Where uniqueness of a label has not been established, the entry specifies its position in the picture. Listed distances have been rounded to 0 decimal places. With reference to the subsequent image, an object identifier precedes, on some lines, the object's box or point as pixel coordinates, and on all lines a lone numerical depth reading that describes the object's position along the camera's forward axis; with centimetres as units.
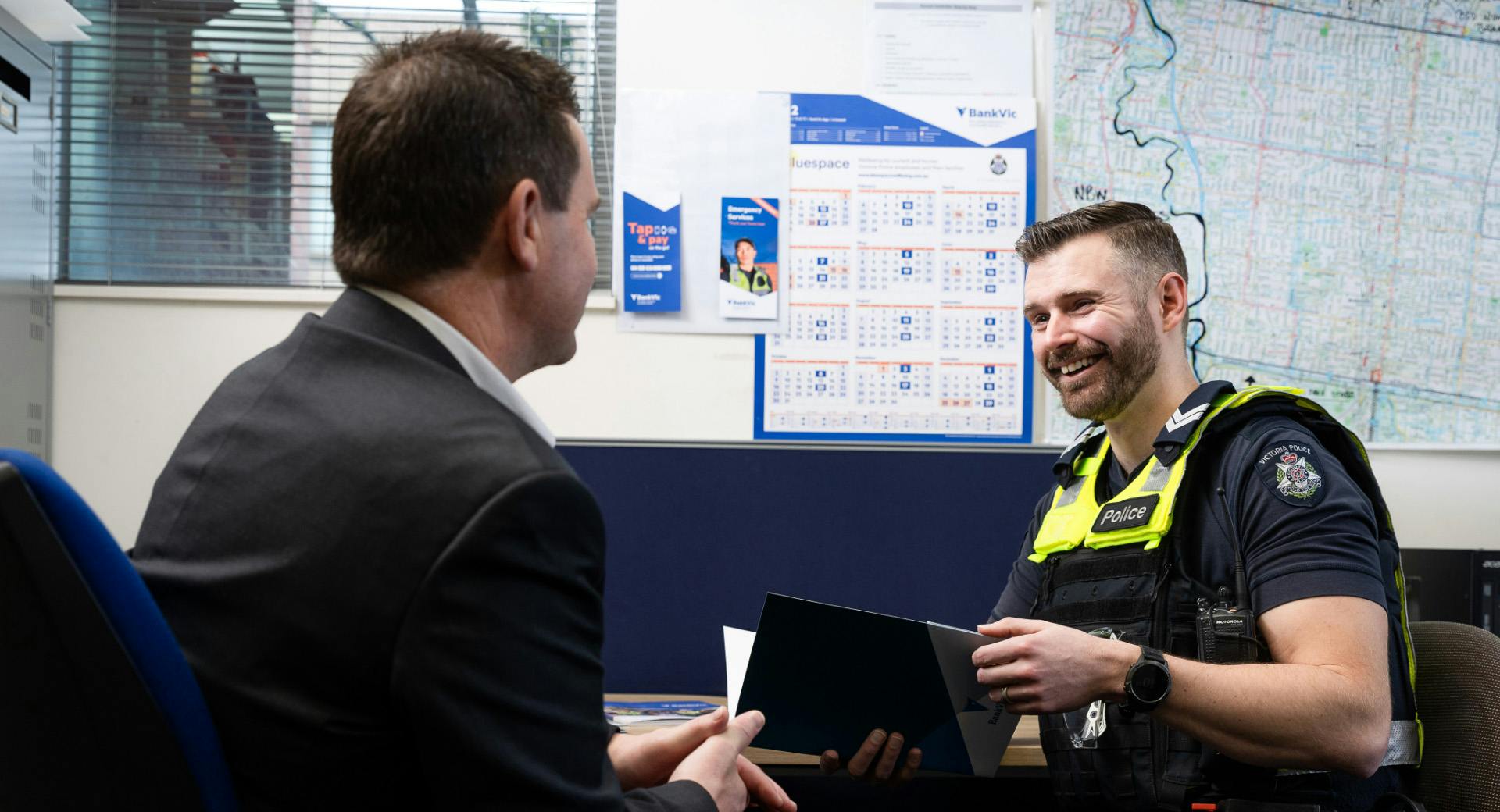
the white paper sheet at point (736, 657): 139
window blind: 250
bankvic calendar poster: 246
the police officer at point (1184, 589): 124
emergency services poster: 245
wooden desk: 156
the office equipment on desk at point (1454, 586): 207
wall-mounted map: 251
